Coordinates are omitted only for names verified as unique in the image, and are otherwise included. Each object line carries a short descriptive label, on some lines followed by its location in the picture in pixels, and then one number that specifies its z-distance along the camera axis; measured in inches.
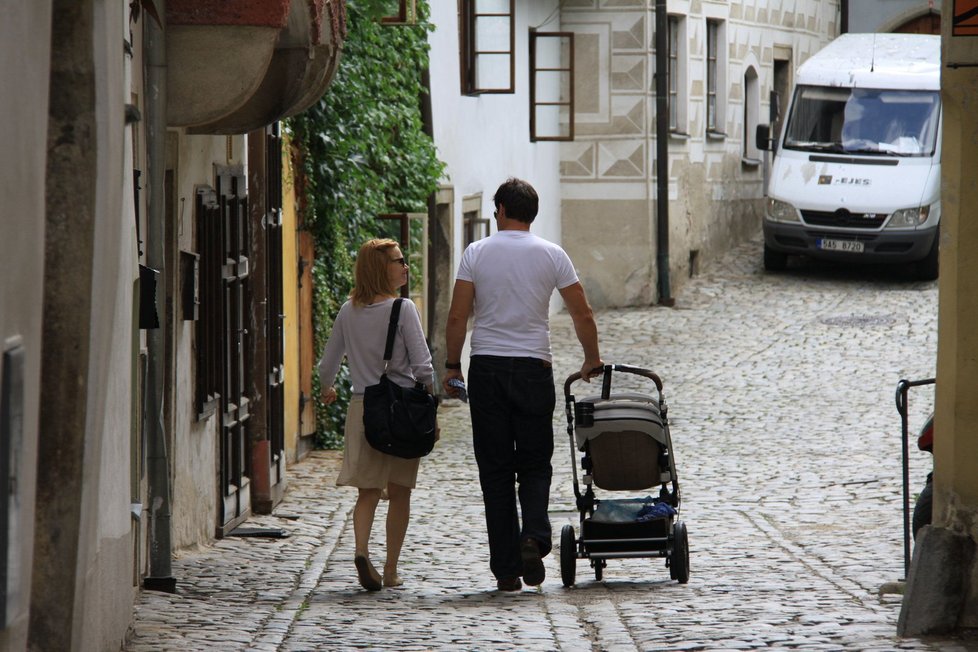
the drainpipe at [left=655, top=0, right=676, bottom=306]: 1859.0
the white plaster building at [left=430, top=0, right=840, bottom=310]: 1560.0
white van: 1803.6
